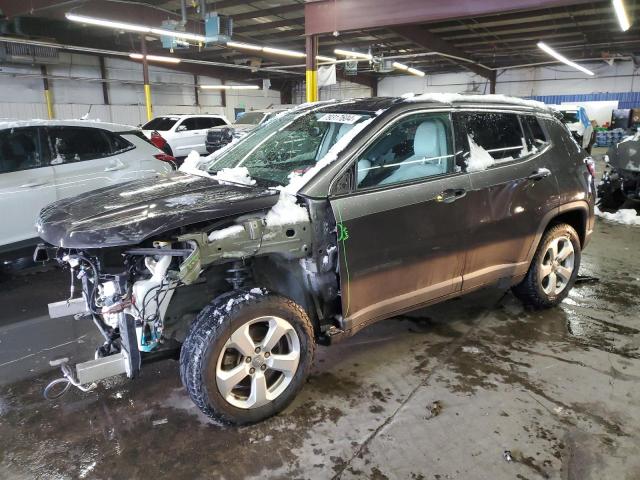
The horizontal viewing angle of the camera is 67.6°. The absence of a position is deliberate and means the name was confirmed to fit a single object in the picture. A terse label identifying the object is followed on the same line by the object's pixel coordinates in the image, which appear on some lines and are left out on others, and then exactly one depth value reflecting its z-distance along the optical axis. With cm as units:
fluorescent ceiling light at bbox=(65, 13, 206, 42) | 1024
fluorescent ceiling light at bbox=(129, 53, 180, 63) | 1602
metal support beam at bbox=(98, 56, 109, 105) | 2049
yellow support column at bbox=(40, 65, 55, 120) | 1830
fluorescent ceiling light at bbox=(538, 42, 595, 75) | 1375
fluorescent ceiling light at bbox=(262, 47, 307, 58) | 1351
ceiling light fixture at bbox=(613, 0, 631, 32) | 876
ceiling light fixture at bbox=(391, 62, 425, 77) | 1762
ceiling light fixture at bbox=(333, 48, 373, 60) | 1525
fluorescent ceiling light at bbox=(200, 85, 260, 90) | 2506
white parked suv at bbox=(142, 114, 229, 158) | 1383
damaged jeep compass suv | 242
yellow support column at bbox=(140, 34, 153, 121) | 1470
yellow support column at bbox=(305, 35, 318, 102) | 1074
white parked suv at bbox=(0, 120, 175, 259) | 468
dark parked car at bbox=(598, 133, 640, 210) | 795
